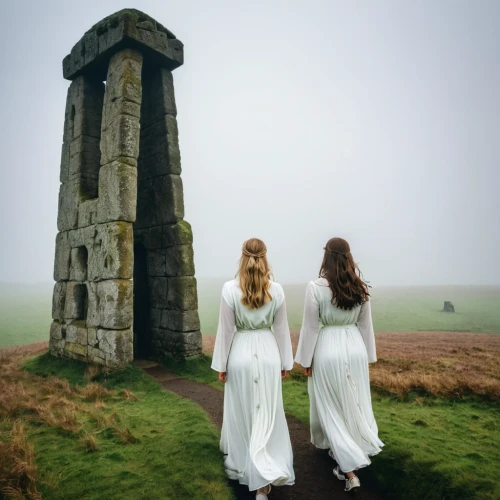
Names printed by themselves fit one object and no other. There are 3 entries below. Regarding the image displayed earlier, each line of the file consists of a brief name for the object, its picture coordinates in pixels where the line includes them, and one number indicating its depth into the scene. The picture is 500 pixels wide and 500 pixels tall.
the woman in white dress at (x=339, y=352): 4.36
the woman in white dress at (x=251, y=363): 4.14
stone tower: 8.86
